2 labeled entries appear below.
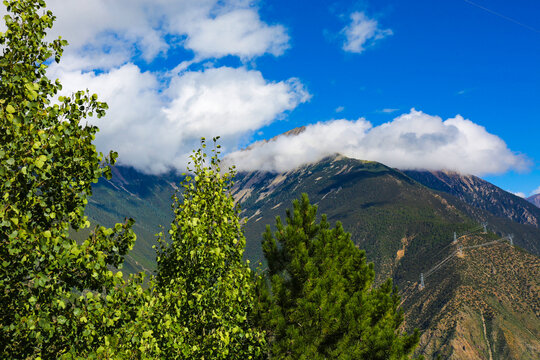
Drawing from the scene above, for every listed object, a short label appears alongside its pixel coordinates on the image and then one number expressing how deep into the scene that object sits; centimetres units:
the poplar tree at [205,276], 1345
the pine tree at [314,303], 1844
